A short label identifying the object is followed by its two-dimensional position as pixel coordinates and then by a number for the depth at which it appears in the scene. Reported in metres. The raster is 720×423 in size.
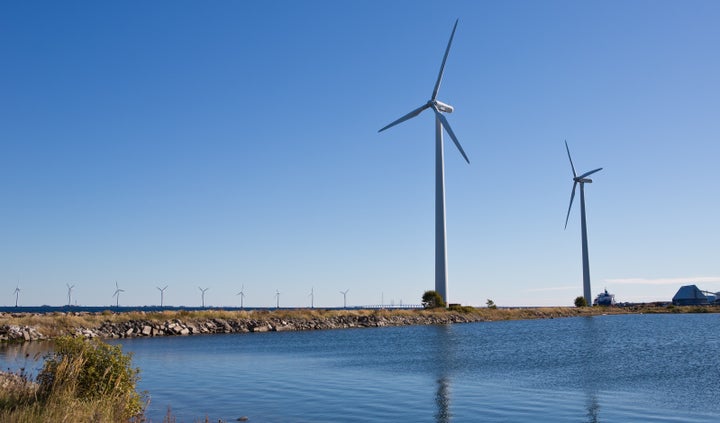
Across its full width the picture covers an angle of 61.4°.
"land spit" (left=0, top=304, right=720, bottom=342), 61.03
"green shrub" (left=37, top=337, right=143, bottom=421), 15.26
